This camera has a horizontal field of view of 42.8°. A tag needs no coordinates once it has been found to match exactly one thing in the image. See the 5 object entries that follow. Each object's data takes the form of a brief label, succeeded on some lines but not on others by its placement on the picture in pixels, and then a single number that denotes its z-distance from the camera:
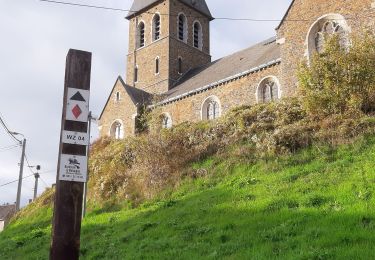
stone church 22.66
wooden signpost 4.78
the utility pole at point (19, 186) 25.45
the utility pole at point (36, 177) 37.20
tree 16.02
